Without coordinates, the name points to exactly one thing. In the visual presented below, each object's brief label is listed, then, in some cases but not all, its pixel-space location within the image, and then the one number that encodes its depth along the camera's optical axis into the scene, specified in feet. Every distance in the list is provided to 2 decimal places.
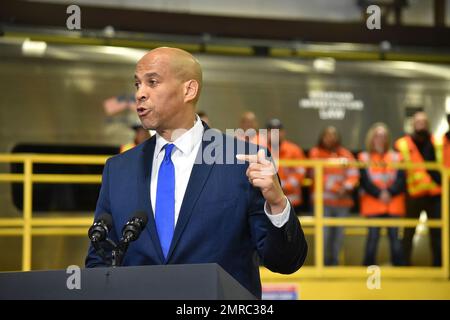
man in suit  10.04
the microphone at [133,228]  9.29
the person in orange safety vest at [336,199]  29.04
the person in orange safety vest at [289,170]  29.17
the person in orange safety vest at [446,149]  29.25
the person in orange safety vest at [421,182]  29.78
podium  7.58
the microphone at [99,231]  9.30
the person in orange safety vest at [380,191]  28.53
